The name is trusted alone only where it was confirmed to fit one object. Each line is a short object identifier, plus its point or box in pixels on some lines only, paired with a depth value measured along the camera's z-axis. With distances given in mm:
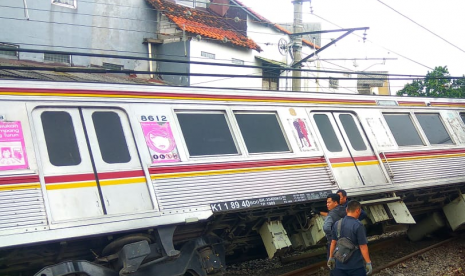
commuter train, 6410
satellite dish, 23888
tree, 22102
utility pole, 15062
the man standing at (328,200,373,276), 6684
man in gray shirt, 7535
